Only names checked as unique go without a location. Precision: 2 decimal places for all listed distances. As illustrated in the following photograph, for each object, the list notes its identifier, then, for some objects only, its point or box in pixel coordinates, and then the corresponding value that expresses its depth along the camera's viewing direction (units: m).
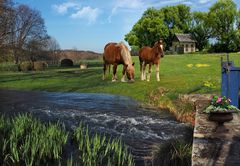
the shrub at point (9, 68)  37.09
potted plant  5.98
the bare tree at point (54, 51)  55.81
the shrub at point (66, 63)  41.28
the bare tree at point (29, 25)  46.36
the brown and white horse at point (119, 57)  15.48
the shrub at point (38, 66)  35.07
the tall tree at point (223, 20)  49.82
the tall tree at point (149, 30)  55.22
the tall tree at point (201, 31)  55.41
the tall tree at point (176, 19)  58.95
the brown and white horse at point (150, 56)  14.88
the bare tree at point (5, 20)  24.47
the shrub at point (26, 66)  34.65
